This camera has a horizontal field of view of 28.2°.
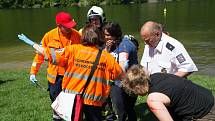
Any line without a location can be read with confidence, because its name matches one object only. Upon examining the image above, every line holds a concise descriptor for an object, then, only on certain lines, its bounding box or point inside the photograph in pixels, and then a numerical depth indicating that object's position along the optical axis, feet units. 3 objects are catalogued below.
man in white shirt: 18.70
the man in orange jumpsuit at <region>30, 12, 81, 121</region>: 22.15
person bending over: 14.52
